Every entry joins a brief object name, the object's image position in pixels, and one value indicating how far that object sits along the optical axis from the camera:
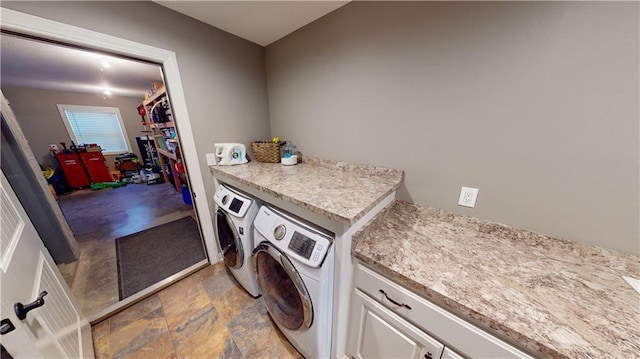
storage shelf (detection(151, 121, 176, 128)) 2.52
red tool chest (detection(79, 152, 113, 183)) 4.29
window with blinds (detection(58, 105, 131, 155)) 4.41
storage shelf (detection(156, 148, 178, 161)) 2.92
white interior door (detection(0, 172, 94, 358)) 0.56
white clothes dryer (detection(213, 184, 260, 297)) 1.28
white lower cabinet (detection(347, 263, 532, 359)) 0.61
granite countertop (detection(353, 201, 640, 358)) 0.52
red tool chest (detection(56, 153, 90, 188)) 4.10
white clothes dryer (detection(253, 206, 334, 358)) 0.86
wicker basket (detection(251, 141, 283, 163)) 1.80
